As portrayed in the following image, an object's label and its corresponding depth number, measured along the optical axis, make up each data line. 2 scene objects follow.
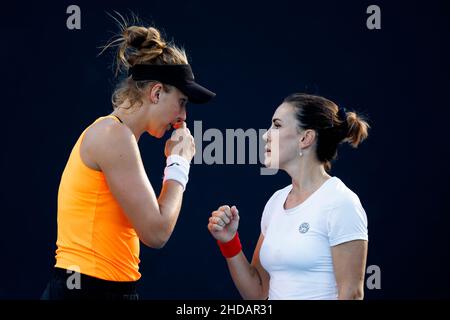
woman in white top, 4.86
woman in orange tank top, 4.61
